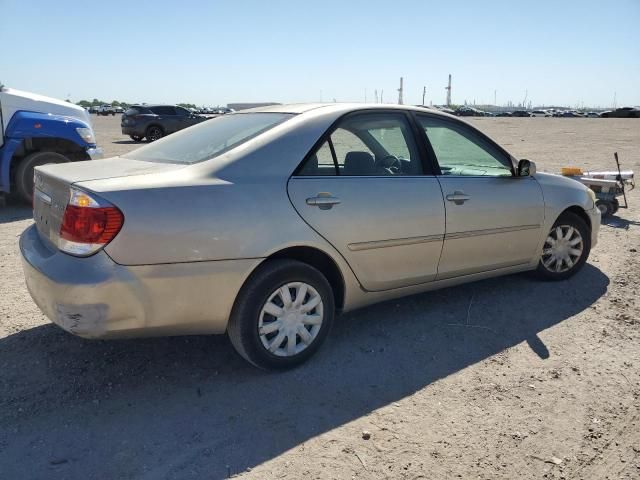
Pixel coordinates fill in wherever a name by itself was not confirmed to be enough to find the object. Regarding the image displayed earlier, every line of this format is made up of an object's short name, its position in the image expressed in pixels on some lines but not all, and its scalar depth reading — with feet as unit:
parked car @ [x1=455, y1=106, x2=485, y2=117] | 239.50
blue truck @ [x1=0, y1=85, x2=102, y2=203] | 24.40
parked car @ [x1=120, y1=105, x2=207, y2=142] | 70.18
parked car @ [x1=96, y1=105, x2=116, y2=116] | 222.19
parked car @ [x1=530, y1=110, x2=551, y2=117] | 273.13
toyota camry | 9.06
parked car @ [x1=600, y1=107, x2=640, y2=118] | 198.29
